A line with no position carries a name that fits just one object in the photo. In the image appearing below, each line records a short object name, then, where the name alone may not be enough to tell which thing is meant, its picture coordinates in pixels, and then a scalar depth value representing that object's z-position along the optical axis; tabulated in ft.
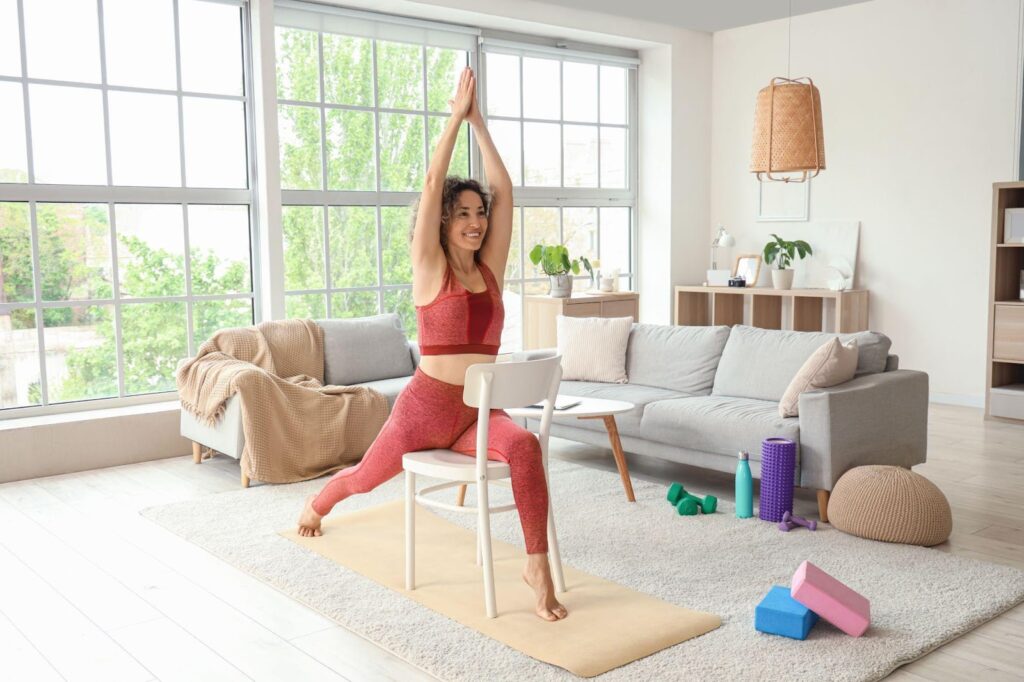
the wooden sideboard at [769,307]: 23.91
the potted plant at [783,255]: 24.82
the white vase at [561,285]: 23.97
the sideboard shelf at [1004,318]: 20.43
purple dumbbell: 13.17
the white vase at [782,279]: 24.86
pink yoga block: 9.55
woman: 10.73
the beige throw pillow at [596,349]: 18.24
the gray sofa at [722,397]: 13.70
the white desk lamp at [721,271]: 26.50
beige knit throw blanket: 15.96
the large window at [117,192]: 17.74
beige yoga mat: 9.41
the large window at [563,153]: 25.25
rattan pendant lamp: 16.67
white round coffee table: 14.48
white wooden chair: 9.86
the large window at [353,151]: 21.24
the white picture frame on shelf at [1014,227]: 20.26
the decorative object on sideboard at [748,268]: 26.02
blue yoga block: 9.54
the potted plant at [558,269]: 23.99
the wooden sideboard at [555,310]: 23.81
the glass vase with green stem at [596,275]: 25.58
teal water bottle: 13.69
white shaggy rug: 9.12
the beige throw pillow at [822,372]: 13.93
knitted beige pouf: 12.32
